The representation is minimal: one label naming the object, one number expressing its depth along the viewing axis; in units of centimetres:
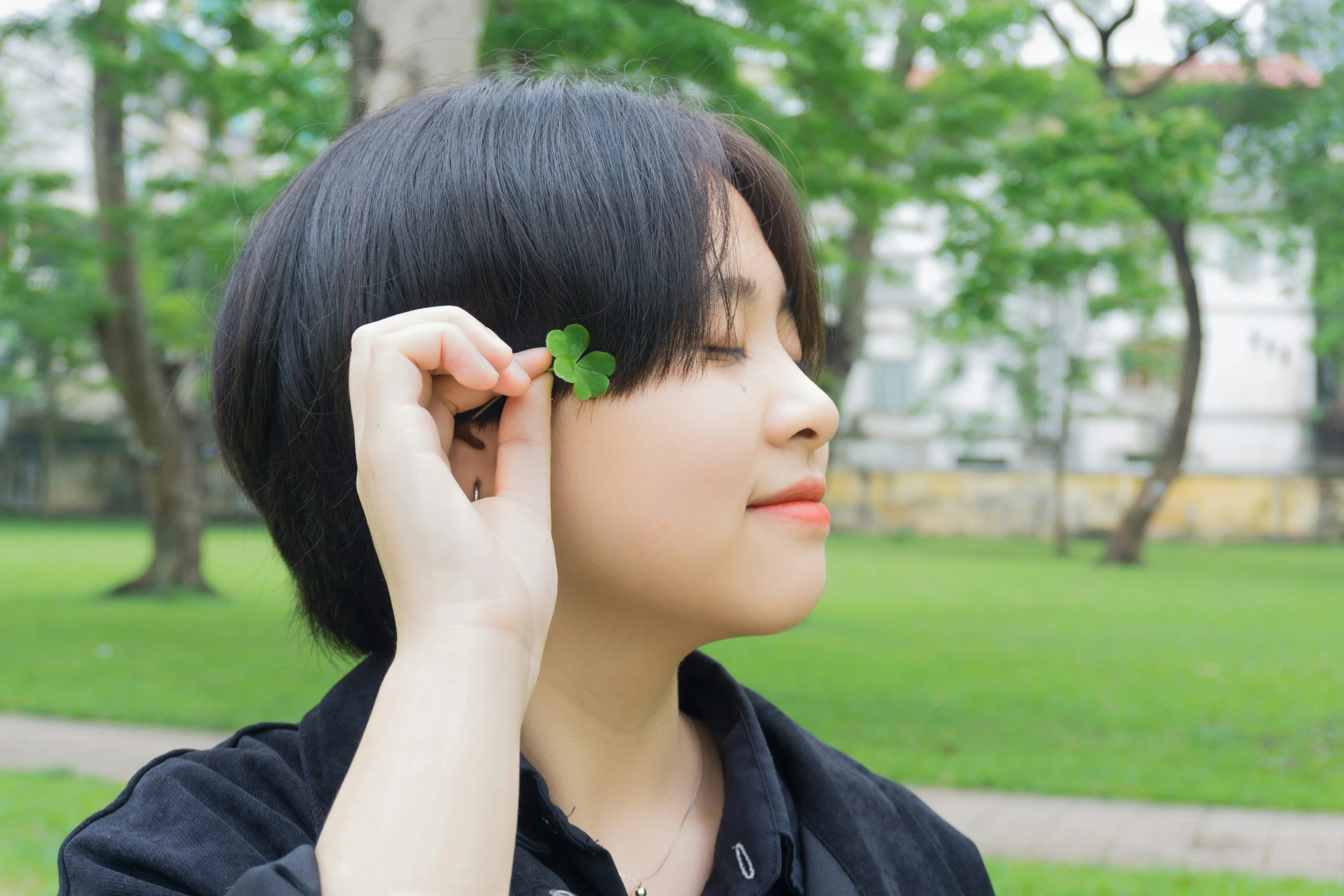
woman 120
